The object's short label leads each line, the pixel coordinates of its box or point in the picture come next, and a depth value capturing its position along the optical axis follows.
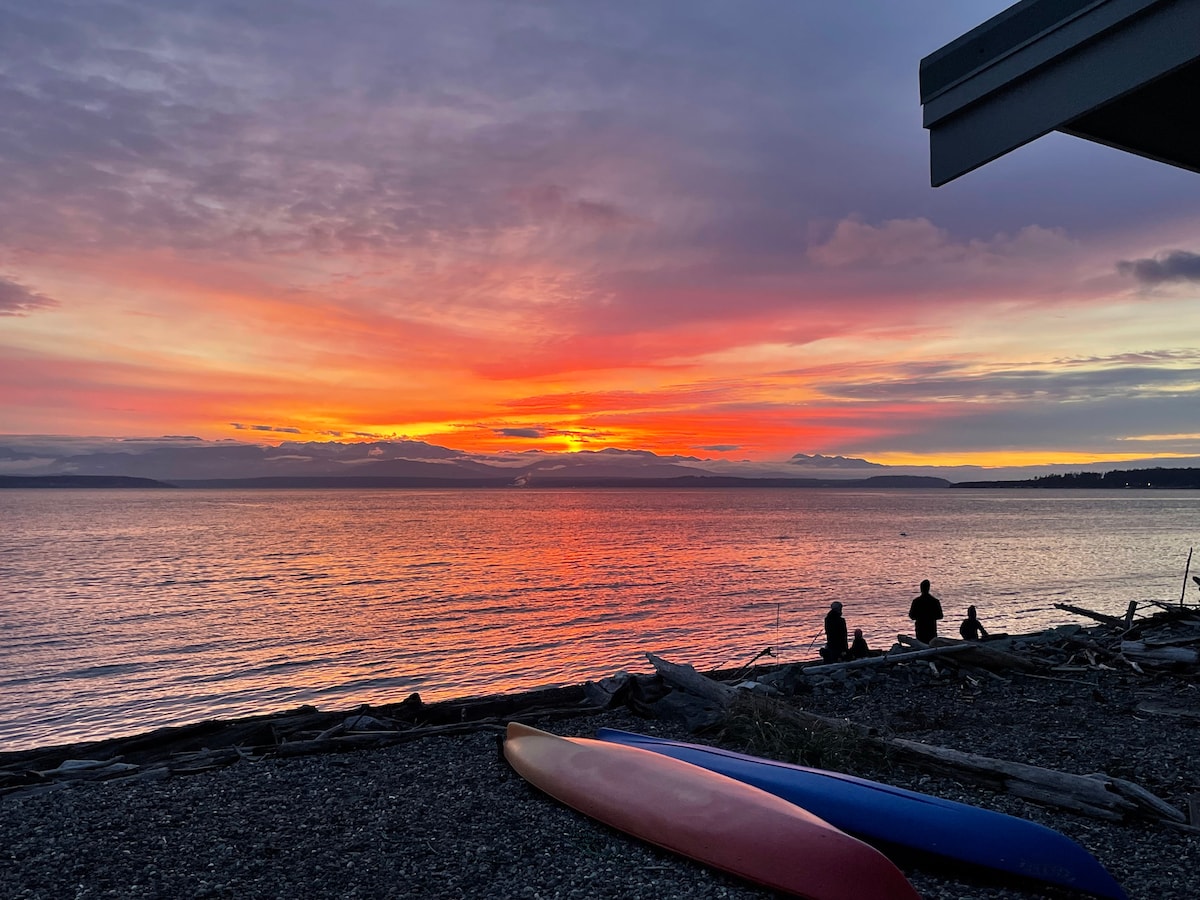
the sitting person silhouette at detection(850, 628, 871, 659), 16.89
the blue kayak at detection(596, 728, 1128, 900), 6.51
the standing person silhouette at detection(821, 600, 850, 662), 16.75
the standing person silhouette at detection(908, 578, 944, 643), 17.73
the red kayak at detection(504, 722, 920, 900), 6.31
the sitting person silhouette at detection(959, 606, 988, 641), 17.89
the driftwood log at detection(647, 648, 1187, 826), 7.89
